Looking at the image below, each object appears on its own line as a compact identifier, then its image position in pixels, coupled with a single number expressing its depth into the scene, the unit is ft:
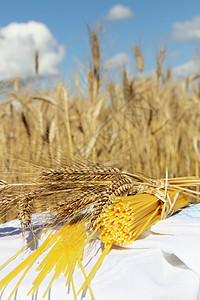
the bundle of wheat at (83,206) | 1.78
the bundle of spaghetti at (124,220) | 1.89
